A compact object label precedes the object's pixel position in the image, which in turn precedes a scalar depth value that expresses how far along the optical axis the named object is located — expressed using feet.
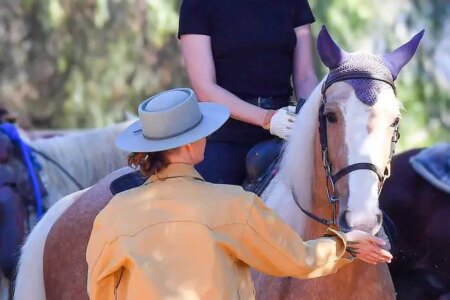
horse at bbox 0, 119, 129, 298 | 45.34
